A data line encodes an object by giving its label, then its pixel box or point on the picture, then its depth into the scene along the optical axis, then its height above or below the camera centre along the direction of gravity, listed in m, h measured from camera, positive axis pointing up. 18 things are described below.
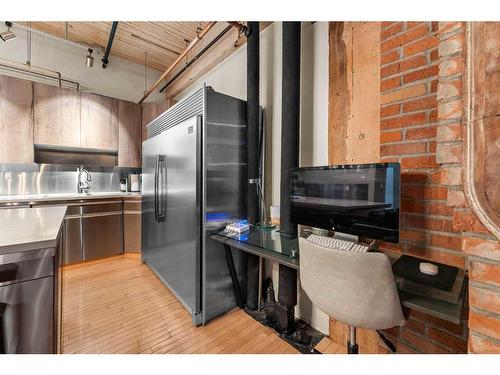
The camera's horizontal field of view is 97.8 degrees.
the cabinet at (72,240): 3.06 -0.81
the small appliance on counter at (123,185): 4.03 -0.03
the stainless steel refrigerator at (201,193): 1.95 -0.10
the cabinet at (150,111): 4.08 +1.36
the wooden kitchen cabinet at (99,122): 3.50 +1.03
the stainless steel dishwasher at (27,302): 0.96 -0.54
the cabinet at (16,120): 2.91 +0.86
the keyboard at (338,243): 1.29 -0.37
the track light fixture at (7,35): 2.33 +1.60
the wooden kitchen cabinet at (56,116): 3.13 +1.01
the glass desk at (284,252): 0.84 -0.46
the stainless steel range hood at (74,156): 3.29 +0.46
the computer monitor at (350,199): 1.18 -0.09
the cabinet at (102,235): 3.23 -0.79
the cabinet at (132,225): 3.54 -0.68
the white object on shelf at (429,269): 1.07 -0.42
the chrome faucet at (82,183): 3.71 +0.01
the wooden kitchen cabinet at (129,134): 3.85 +0.89
